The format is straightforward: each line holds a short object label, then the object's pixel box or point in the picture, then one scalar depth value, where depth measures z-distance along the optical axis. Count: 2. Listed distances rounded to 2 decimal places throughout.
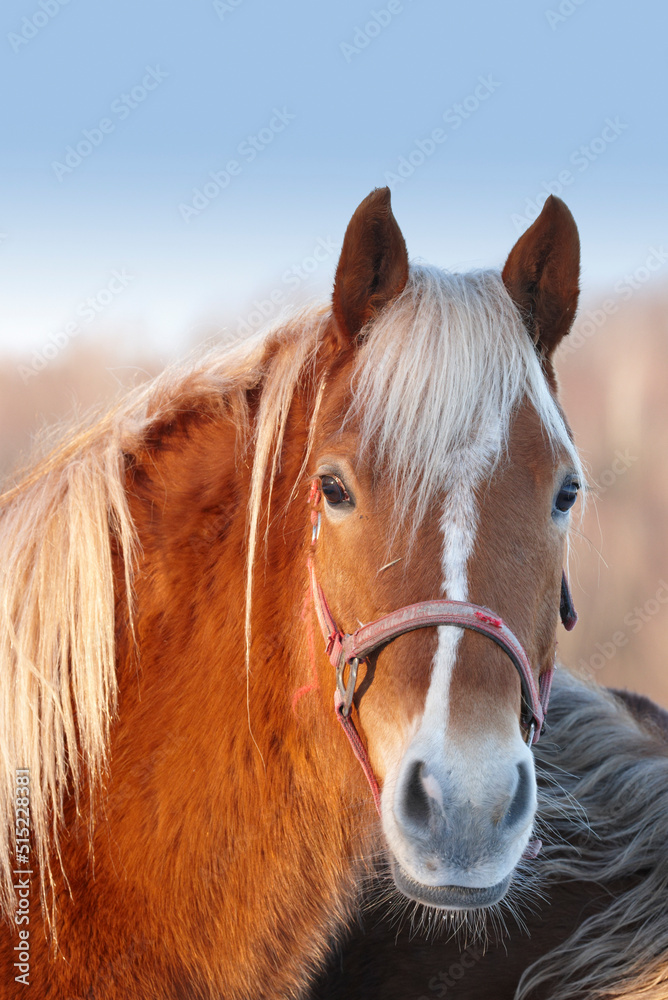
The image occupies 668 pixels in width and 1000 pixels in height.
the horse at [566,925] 5.06
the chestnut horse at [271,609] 4.85
